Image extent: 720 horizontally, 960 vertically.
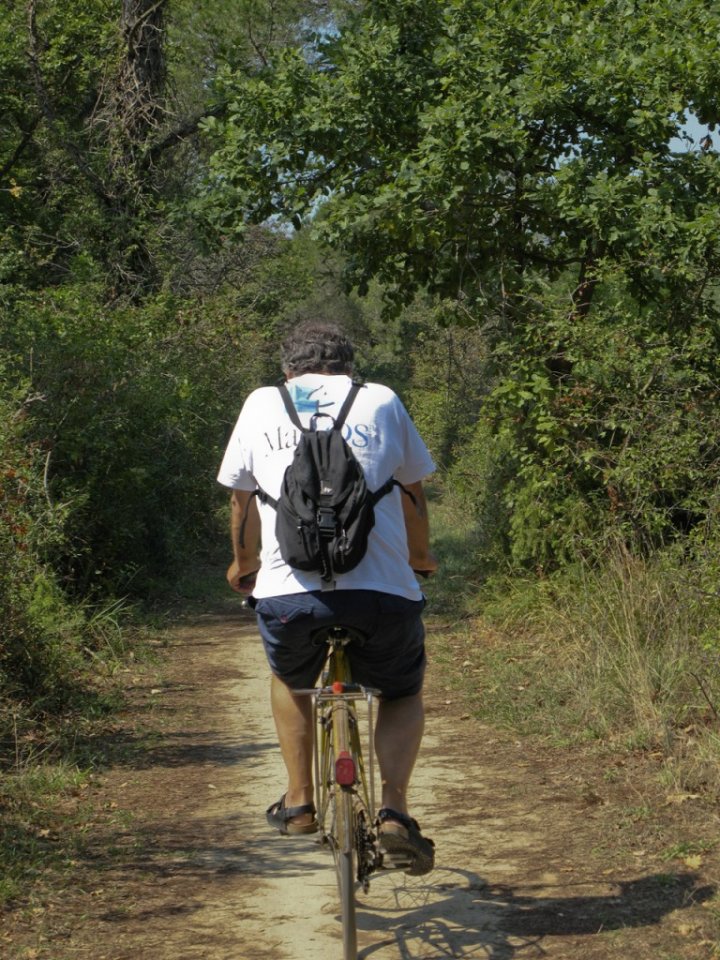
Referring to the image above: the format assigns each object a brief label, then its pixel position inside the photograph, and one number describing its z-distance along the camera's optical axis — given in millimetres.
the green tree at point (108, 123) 36875
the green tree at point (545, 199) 18875
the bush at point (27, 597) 15141
